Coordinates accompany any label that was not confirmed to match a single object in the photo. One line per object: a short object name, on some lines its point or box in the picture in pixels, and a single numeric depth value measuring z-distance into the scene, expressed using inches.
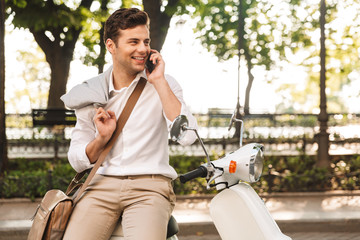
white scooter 88.0
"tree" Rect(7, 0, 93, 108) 472.1
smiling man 93.4
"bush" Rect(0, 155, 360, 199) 284.7
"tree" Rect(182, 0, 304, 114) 834.8
